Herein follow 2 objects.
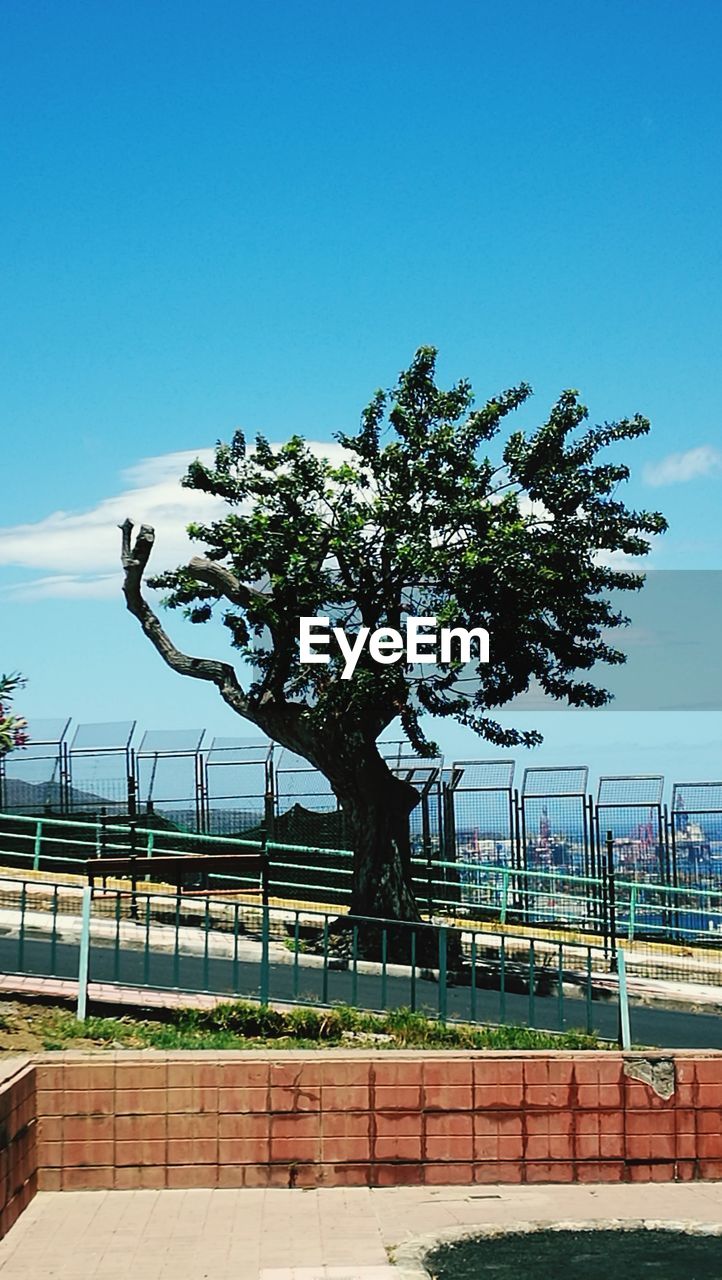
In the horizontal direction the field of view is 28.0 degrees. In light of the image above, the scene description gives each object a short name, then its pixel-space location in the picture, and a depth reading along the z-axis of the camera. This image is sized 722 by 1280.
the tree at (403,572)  20.92
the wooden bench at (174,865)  18.58
